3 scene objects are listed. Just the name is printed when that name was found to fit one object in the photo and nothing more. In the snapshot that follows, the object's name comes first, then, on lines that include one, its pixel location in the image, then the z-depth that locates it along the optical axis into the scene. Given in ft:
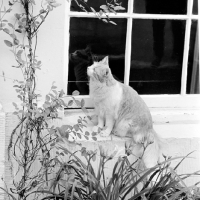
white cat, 8.73
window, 9.23
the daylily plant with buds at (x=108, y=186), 7.72
